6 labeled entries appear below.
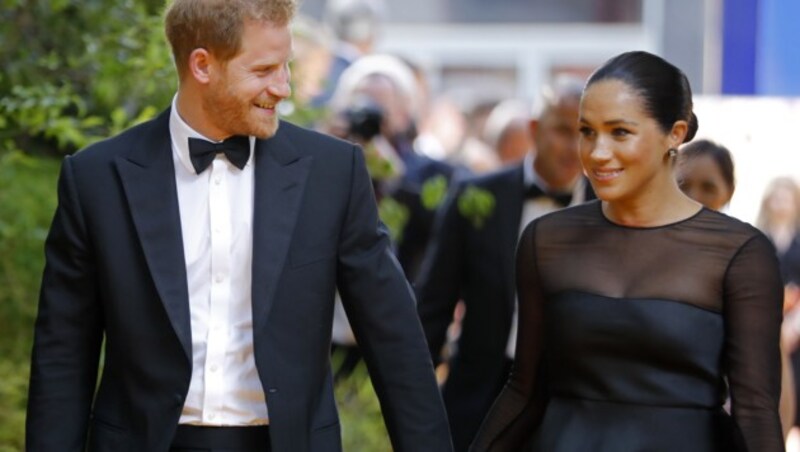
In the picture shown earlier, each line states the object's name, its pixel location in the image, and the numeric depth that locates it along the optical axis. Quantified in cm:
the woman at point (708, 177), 1422
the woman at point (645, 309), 1107
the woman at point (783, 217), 2605
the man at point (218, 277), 1077
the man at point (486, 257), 1563
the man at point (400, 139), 2006
